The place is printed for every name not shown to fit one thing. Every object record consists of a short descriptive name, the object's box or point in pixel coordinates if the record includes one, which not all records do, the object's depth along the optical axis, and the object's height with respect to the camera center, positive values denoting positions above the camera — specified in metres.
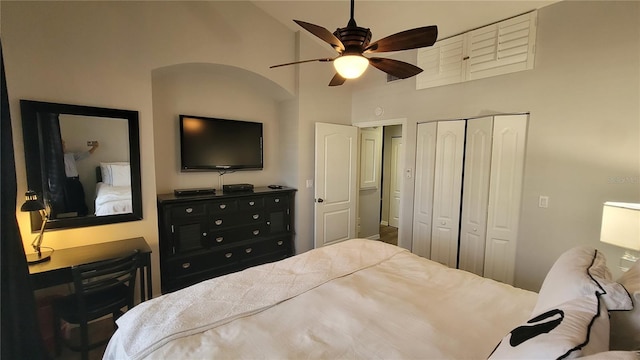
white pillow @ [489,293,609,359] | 0.73 -0.53
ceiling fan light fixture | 1.76 +0.64
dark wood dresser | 2.81 -0.91
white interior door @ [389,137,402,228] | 5.48 -0.48
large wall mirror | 2.09 -0.06
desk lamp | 1.87 -0.54
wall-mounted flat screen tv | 3.20 +0.16
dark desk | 1.84 -0.79
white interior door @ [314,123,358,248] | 3.81 -0.37
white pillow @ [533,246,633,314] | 0.92 -0.48
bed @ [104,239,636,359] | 1.10 -0.80
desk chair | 1.79 -1.04
